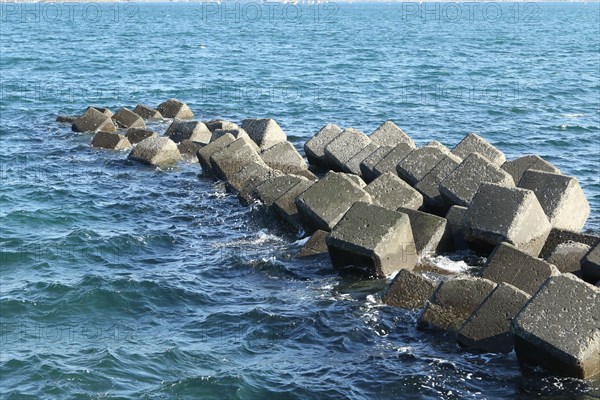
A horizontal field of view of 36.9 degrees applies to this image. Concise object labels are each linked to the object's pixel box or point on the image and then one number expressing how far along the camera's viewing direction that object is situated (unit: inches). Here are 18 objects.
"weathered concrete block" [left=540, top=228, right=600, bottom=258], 587.7
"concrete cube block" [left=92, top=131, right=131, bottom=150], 986.1
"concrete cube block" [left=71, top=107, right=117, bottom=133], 1061.8
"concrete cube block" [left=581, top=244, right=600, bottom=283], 517.0
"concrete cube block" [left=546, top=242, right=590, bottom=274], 548.7
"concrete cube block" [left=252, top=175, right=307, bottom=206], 701.9
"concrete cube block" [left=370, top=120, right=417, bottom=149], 834.1
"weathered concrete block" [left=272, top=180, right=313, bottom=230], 670.5
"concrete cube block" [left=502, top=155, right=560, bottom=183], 697.5
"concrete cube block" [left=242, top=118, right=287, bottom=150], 909.2
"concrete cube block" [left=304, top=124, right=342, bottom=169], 845.8
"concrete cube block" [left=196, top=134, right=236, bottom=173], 840.9
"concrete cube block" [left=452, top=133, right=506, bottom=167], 734.5
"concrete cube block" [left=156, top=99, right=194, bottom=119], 1186.0
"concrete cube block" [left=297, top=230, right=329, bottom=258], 614.9
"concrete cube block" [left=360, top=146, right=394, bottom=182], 741.9
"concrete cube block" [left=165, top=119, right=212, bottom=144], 982.4
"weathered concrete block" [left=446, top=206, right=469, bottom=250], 610.9
